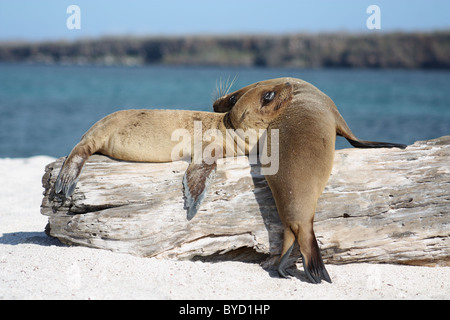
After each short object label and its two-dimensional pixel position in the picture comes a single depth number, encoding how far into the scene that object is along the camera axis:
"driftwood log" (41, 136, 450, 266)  3.91
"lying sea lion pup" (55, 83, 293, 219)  4.34
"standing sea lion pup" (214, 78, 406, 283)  3.58
